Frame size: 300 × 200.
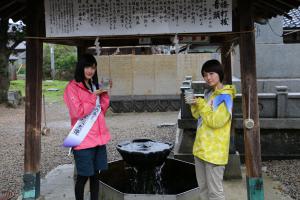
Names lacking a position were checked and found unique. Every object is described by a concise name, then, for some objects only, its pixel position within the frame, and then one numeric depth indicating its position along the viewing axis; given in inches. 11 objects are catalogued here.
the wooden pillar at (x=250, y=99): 182.1
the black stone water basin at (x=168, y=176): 226.5
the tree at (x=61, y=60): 1473.9
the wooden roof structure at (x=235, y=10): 190.2
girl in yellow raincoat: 154.9
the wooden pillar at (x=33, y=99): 189.9
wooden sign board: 177.6
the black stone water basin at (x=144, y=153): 190.9
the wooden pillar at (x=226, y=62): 279.2
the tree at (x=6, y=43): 700.0
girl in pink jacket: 162.7
